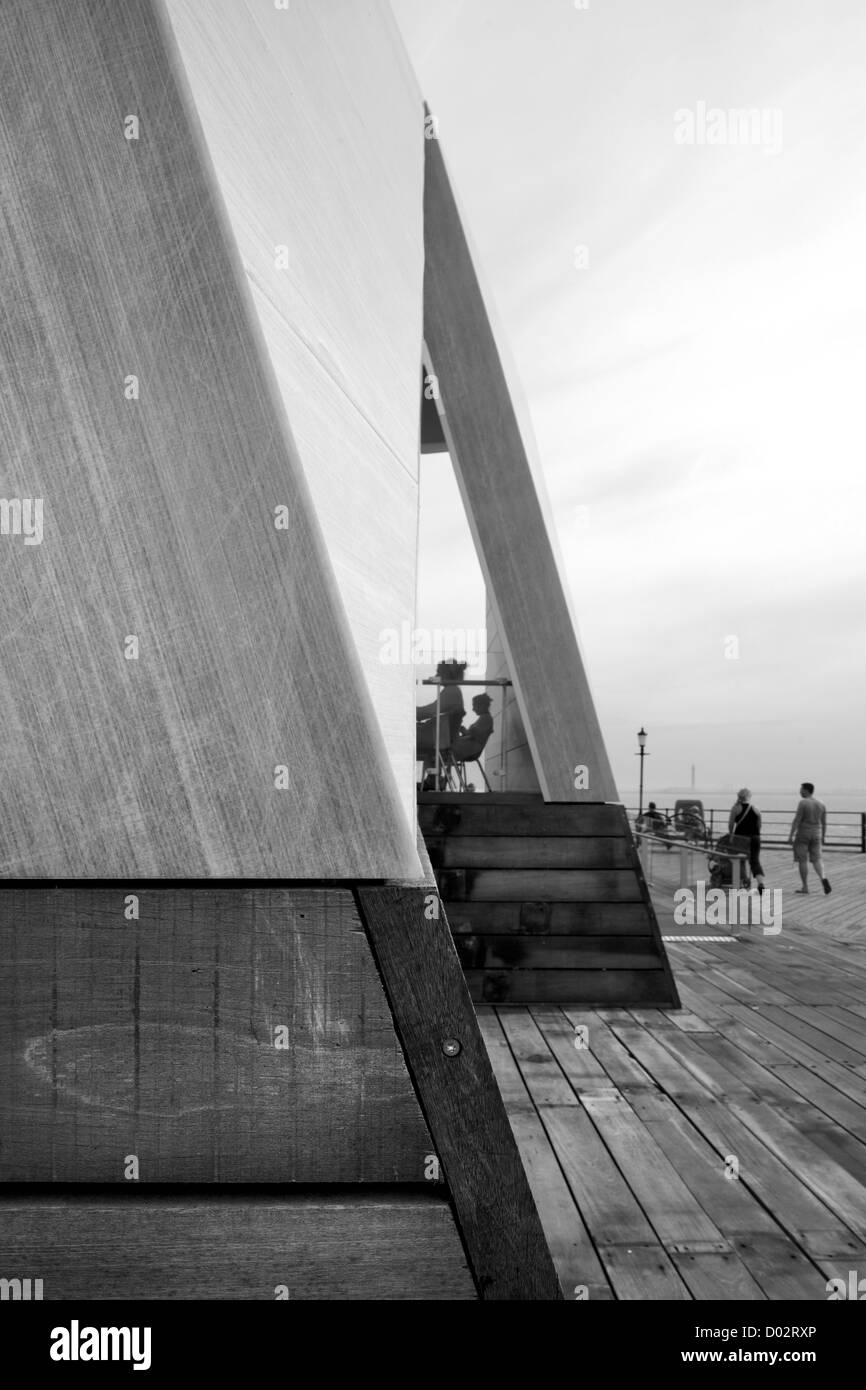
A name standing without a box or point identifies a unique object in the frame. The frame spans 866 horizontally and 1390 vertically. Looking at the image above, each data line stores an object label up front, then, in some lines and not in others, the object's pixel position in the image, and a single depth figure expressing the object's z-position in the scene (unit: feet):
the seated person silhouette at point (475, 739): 21.11
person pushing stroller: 34.47
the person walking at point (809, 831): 35.09
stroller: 29.60
